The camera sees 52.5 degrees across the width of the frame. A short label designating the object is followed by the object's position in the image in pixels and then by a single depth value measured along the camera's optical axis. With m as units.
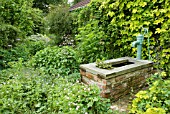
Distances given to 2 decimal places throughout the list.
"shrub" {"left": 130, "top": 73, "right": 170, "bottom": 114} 1.90
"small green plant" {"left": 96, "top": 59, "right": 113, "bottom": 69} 2.93
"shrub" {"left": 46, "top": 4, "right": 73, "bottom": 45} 7.43
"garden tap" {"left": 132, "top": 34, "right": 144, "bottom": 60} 3.21
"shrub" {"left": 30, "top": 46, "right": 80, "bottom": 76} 3.67
